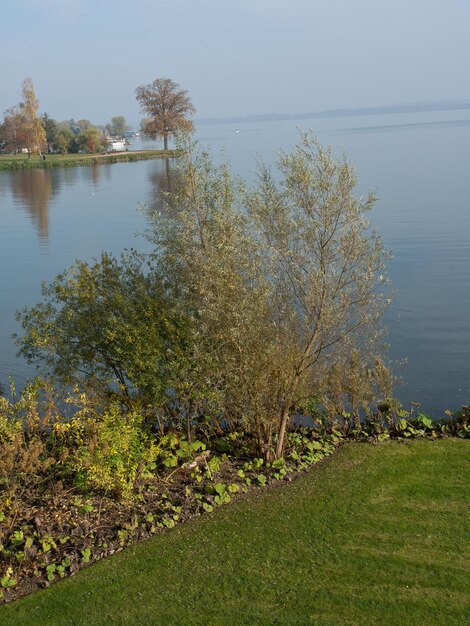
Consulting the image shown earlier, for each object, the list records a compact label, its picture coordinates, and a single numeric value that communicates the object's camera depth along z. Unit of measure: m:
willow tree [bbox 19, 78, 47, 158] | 99.12
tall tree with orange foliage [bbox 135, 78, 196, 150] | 98.75
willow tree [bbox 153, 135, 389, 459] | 10.66
